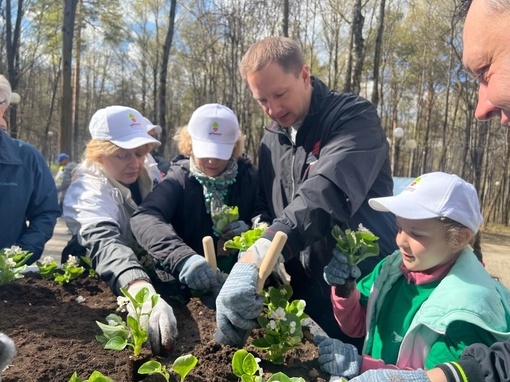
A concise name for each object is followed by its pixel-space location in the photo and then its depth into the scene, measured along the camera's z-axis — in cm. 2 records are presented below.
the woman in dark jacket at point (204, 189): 201
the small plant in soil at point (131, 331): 133
